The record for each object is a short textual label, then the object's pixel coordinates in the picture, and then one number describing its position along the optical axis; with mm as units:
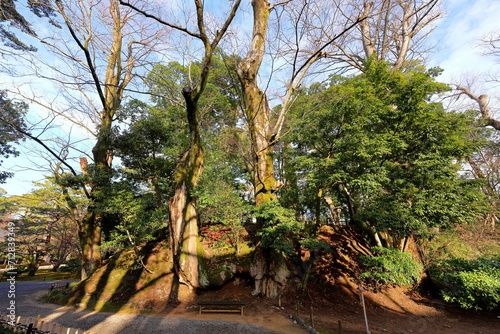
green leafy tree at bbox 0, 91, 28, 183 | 11481
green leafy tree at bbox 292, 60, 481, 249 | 8758
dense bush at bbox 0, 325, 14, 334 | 4986
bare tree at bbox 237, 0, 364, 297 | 9148
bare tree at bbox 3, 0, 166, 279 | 11898
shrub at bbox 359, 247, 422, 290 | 8180
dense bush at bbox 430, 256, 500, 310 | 7743
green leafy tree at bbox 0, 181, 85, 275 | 20188
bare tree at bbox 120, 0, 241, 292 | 9463
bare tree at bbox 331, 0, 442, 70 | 14036
